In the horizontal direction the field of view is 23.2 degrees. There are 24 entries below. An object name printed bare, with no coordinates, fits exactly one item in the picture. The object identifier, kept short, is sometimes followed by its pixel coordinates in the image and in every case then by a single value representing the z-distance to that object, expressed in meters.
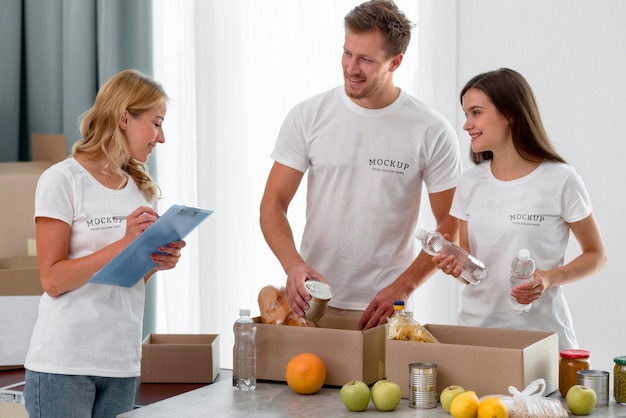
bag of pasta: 4.35
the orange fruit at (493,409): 3.95
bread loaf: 4.54
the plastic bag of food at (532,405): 3.98
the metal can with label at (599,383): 4.16
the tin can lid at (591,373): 4.17
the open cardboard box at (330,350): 4.37
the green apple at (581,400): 4.07
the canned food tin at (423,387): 4.16
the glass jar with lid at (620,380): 4.17
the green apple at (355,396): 4.12
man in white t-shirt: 5.08
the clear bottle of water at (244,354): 4.40
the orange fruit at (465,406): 4.00
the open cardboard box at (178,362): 5.31
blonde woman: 4.51
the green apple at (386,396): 4.12
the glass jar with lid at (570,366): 4.25
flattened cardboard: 5.25
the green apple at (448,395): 4.10
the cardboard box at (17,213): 5.92
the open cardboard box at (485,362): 4.15
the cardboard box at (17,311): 5.71
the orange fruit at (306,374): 4.30
